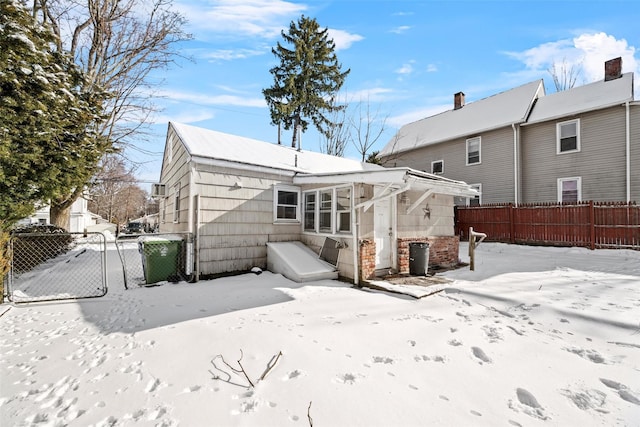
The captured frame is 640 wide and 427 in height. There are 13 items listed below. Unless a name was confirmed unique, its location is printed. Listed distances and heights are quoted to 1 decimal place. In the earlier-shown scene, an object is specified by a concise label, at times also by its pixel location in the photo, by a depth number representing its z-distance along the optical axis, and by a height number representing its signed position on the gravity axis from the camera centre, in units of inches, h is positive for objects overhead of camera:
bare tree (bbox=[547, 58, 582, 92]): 947.3 +511.6
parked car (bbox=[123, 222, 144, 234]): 1219.9 -36.7
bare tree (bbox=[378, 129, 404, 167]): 824.9 +196.8
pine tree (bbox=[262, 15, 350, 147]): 832.3 +446.6
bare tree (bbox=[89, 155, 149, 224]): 1429.6 +107.4
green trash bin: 269.6 -37.0
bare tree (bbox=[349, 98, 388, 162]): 888.9 +310.0
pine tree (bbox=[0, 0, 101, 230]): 215.0 +88.9
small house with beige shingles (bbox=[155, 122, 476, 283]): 279.6 +14.0
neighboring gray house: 478.1 +160.6
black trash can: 302.2 -41.9
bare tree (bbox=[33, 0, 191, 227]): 472.7 +318.8
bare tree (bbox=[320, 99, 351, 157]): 921.5 +290.5
